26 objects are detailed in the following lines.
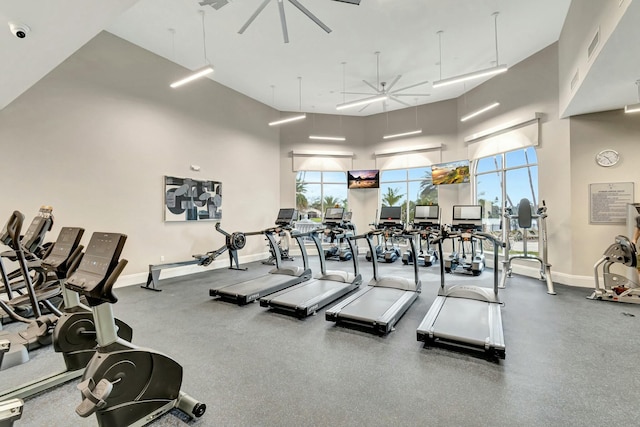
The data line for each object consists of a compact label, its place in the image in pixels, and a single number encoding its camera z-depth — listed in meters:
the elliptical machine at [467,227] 6.76
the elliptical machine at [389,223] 8.12
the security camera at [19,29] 2.57
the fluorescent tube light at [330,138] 9.38
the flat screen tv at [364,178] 10.30
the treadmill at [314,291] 4.05
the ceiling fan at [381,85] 6.91
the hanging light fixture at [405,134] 9.34
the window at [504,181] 6.68
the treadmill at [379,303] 3.45
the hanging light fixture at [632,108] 4.58
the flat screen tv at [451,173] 8.75
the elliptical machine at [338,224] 8.82
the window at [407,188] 9.78
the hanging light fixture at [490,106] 6.88
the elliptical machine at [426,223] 7.55
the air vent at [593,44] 3.64
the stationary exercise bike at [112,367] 1.60
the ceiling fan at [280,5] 3.97
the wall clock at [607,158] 5.28
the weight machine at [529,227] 5.61
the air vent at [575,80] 4.56
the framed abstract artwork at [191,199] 6.55
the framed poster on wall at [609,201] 5.22
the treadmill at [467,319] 2.84
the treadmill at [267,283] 4.63
